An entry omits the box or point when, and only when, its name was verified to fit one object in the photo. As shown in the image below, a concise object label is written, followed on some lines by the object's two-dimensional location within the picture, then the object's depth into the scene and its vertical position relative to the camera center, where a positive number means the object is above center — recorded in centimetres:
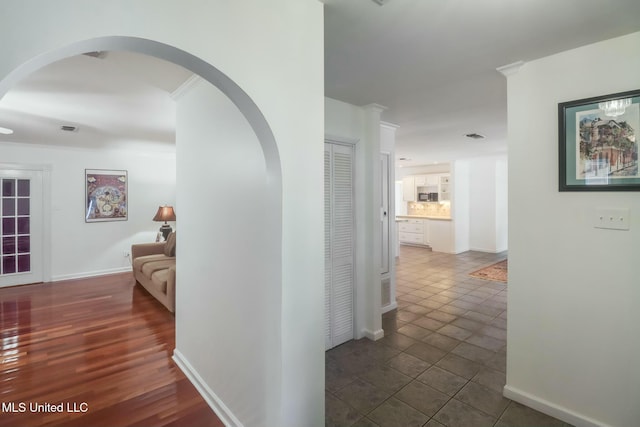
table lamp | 622 -2
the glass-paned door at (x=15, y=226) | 512 -19
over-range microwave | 864 +44
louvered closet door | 295 -32
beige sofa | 391 -82
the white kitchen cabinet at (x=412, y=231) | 893 -59
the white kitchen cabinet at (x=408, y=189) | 920 +72
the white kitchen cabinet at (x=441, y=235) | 796 -64
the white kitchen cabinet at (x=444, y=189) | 821 +63
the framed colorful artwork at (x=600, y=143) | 177 +42
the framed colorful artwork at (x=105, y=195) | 590 +39
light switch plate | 179 -5
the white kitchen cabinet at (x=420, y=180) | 887 +95
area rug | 547 -118
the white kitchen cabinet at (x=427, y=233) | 858 -61
